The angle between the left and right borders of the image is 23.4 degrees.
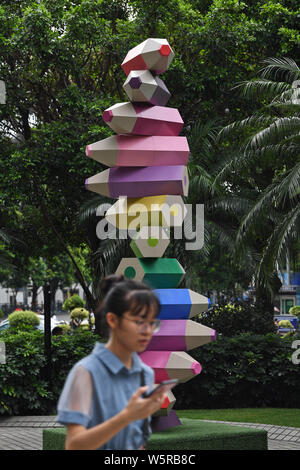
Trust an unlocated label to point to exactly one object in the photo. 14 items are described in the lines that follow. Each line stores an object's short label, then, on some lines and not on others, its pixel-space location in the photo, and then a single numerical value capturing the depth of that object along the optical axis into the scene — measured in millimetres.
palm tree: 12844
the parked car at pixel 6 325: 25156
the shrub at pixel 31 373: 11875
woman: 2971
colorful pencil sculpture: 7715
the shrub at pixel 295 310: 24603
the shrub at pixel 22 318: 21053
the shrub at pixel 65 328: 21612
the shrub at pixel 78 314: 26083
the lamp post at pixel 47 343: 12398
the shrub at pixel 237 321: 15586
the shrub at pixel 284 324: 27883
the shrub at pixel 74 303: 31969
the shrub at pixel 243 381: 12898
